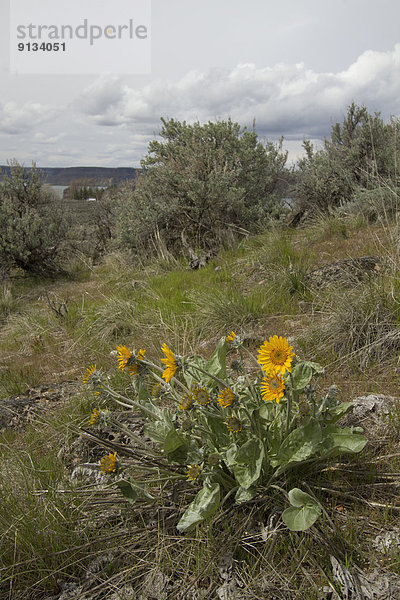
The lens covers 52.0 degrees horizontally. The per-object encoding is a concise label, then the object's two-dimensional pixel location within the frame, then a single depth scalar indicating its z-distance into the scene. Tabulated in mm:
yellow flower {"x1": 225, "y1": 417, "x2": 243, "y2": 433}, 1412
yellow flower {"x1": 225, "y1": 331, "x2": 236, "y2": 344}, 1664
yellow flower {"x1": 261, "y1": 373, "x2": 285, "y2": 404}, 1298
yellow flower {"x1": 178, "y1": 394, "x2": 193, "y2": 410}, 1452
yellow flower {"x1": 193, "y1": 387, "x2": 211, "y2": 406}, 1455
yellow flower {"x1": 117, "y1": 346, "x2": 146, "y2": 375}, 1518
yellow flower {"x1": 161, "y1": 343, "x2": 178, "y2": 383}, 1450
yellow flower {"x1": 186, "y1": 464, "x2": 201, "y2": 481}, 1423
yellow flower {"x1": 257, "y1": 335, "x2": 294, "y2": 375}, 1328
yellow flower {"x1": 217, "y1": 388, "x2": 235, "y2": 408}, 1382
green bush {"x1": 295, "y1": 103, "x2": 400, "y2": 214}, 7688
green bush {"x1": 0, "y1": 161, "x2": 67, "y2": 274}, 7508
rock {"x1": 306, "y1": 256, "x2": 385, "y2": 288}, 3439
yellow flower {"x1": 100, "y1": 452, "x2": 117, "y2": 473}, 1436
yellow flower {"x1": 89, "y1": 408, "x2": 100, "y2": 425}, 1635
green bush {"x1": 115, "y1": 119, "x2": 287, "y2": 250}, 6359
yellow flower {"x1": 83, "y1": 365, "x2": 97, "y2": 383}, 1665
